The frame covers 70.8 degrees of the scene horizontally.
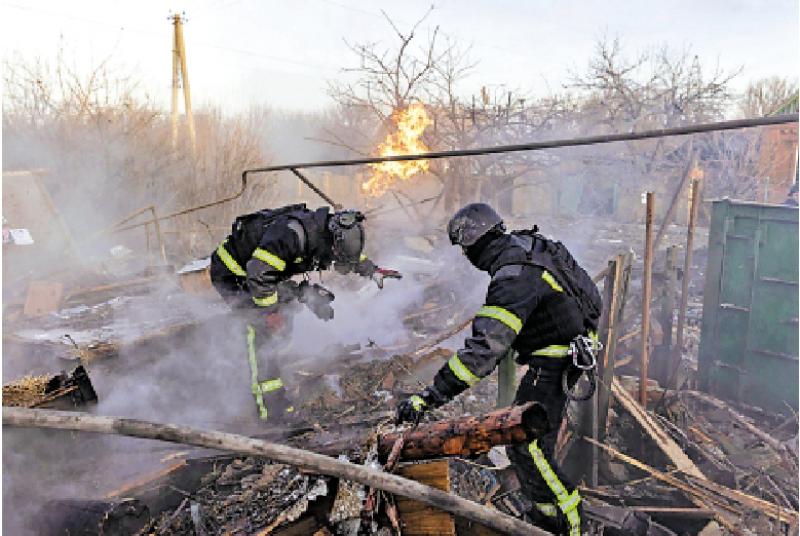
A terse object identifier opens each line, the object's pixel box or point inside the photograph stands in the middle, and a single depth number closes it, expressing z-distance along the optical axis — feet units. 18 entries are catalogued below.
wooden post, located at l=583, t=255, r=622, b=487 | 14.37
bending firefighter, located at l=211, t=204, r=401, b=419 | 14.12
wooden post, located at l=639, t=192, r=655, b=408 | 16.02
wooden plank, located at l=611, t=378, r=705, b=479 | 13.34
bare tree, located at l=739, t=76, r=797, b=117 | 95.71
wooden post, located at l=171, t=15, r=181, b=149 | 55.31
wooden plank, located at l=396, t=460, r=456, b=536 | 7.54
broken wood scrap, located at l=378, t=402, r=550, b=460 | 8.41
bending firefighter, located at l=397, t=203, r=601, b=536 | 10.02
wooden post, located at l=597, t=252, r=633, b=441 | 14.29
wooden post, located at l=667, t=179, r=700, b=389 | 17.73
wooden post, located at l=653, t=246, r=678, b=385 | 18.93
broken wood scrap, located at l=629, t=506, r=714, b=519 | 12.04
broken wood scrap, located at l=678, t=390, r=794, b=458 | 15.25
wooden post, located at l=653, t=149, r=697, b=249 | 23.22
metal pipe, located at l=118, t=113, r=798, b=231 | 8.46
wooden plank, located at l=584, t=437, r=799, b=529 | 11.96
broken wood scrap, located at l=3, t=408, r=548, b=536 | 6.35
